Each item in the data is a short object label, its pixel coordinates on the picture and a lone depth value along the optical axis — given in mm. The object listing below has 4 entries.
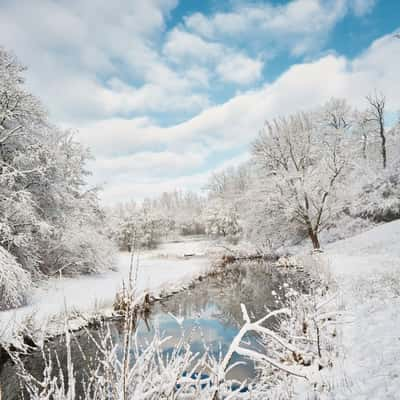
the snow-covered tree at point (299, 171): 17375
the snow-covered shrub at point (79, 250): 12117
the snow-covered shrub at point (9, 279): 6824
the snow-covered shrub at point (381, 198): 18159
